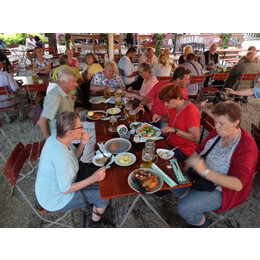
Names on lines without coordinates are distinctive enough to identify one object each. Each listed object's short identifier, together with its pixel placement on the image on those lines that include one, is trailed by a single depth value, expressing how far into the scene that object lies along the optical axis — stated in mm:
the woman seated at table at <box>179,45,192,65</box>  6602
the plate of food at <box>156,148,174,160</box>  2213
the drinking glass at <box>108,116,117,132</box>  2695
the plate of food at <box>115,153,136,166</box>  2127
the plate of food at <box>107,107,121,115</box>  3271
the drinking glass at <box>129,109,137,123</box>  2943
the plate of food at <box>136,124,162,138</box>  2607
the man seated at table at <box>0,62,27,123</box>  4645
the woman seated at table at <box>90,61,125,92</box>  4105
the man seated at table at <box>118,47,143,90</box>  5528
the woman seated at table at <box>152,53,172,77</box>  5438
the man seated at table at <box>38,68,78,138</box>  2750
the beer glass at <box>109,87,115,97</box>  3877
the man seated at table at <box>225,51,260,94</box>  5535
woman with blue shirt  1871
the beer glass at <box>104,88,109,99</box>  3846
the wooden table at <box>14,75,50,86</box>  4816
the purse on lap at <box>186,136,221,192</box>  2090
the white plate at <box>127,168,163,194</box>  1823
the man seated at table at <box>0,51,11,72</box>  7671
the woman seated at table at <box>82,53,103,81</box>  5155
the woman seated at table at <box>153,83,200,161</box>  2600
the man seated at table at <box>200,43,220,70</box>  6840
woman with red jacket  1841
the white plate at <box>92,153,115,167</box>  2143
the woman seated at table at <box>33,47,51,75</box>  5923
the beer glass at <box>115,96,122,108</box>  3465
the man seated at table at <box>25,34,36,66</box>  10709
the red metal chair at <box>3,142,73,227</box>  2107
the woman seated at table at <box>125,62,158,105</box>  3840
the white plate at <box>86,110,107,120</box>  3242
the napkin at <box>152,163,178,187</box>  1896
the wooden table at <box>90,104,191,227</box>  1816
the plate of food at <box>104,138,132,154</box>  2349
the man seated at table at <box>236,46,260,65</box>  5738
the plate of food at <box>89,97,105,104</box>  3726
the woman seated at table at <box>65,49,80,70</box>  5701
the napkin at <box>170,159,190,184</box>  1934
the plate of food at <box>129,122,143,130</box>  2824
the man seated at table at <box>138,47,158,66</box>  6359
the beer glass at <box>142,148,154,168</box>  2012
